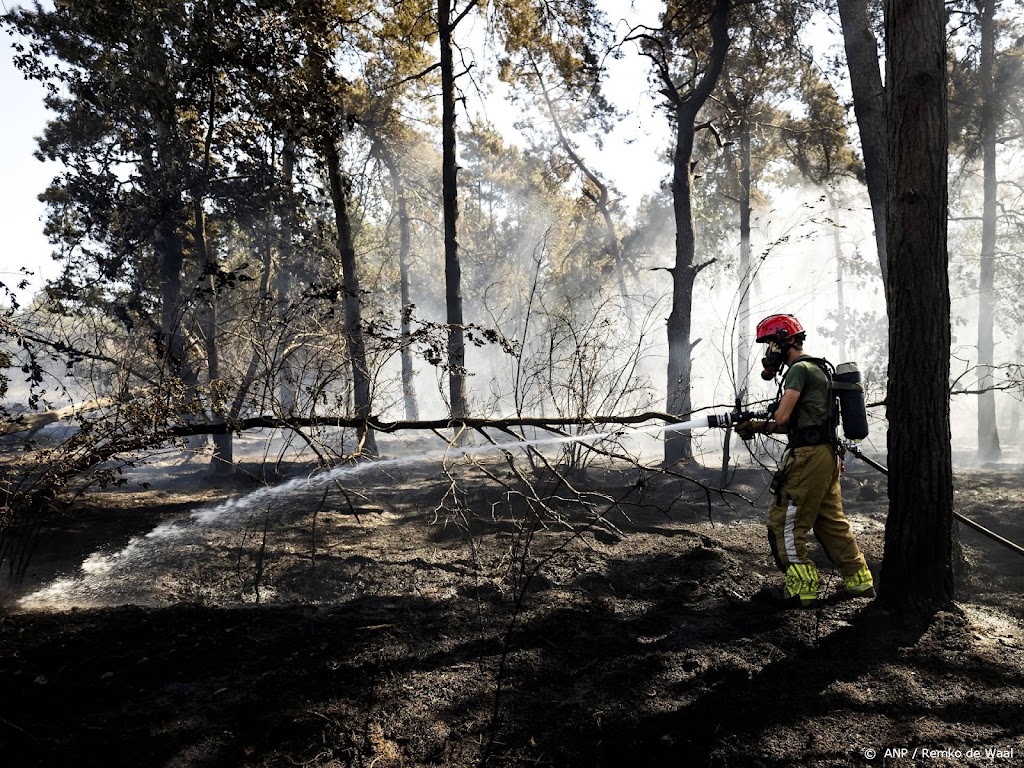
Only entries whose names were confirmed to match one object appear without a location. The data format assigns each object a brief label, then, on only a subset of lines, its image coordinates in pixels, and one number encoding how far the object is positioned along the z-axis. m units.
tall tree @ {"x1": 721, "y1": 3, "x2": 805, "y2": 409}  11.82
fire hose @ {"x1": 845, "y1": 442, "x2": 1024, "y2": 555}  4.52
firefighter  4.31
